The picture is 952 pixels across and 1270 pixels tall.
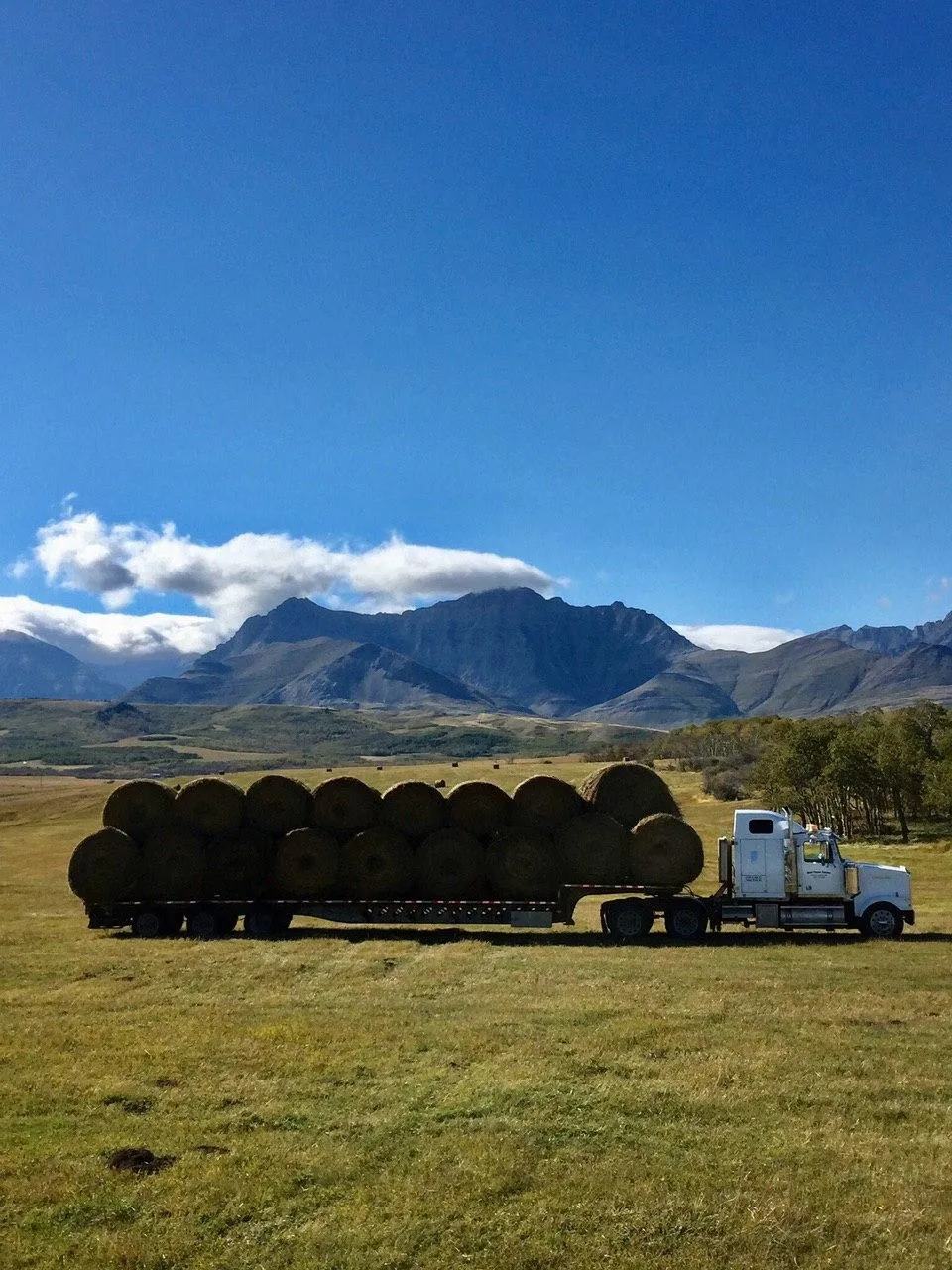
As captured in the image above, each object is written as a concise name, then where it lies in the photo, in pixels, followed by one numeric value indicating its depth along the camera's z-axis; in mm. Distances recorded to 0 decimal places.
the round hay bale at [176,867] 25703
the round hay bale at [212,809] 26547
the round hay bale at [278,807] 26578
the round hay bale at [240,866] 25859
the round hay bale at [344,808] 26219
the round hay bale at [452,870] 25047
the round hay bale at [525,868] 24625
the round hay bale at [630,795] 25438
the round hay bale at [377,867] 25312
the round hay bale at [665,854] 23953
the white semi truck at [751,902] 23172
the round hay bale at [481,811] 25844
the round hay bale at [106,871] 25578
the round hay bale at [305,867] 25484
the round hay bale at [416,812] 26000
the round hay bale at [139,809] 26812
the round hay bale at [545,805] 25469
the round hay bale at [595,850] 24375
